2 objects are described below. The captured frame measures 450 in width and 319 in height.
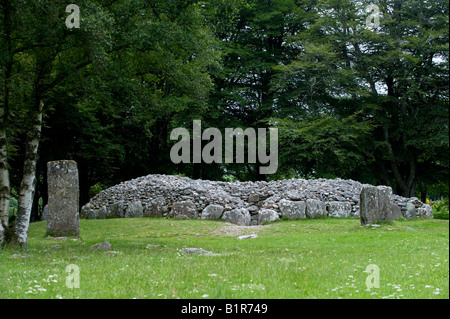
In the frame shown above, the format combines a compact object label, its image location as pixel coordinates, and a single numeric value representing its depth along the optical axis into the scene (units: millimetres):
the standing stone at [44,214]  26641
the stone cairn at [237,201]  22344
